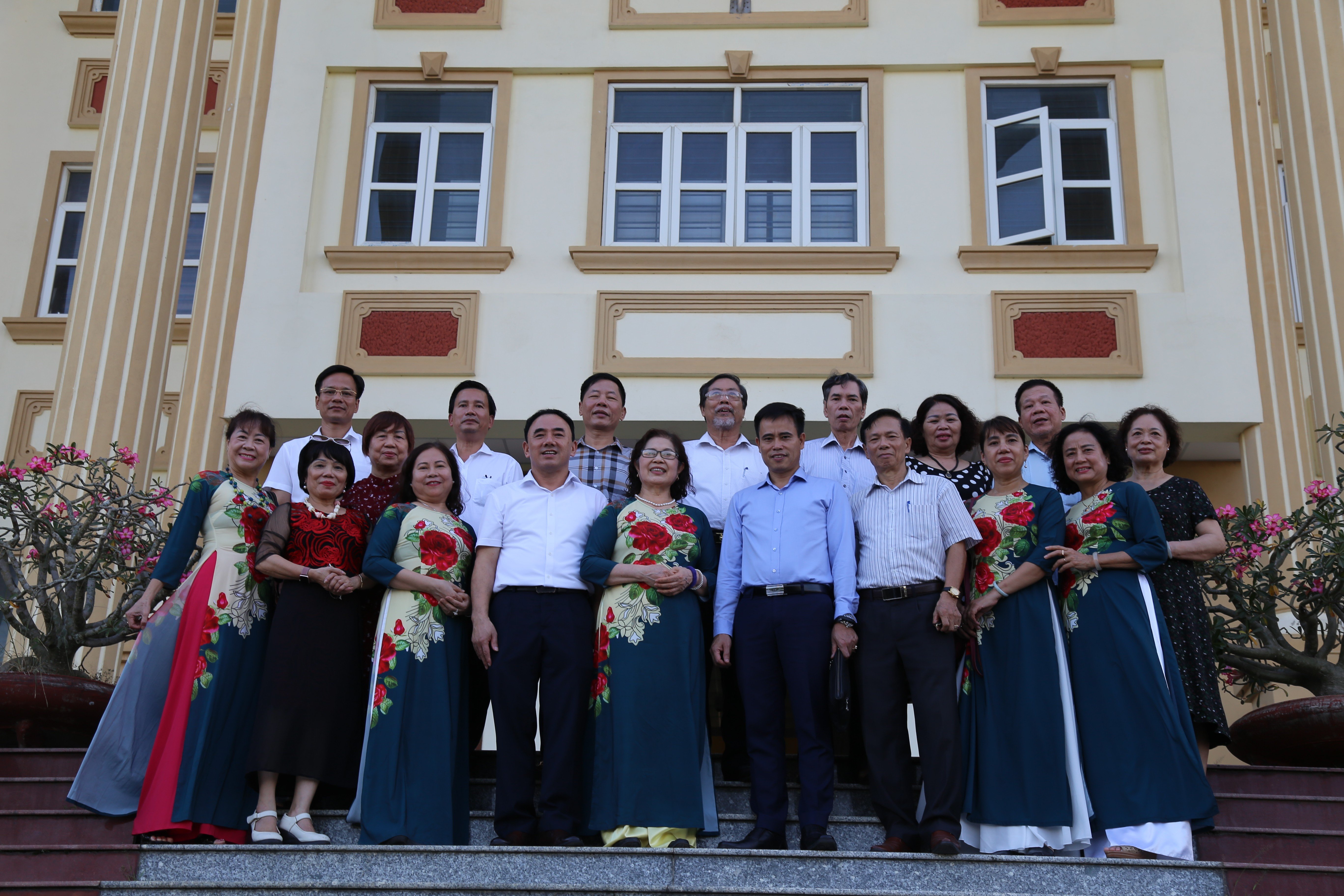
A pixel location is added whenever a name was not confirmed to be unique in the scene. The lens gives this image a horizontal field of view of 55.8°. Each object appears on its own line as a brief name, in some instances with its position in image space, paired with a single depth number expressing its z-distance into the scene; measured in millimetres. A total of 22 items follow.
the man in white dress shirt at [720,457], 5250
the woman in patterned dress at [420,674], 4211
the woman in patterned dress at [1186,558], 4461
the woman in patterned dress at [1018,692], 4180
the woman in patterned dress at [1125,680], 4098
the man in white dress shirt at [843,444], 5211
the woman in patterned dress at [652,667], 4199
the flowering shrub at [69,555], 5664
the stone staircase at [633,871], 3789
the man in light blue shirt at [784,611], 4223
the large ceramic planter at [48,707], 5094
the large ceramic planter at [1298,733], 4883
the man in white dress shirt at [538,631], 4270
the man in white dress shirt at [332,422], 5363
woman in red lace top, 4250
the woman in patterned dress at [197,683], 4238
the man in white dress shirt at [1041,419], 5227
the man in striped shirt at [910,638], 4184
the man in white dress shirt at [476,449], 5309
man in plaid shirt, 5172
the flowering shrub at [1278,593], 5566
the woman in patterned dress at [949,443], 4934
